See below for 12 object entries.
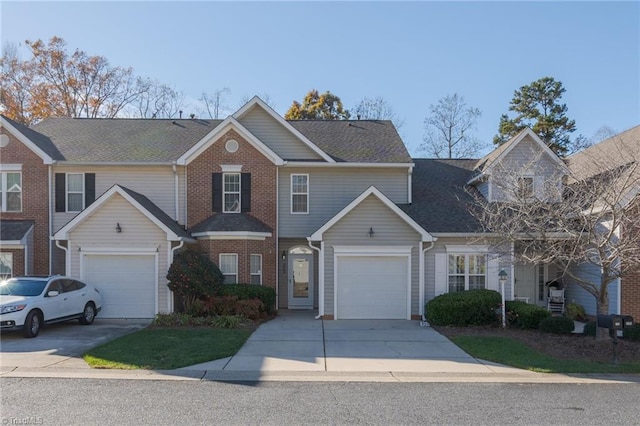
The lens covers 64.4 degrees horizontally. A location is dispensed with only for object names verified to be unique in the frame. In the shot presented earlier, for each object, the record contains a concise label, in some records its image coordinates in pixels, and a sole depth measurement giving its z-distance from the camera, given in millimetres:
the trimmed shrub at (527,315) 14883
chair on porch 18797
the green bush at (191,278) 16156
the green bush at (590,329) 13038
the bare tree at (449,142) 41219
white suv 12752
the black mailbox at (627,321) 10604
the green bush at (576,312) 17500
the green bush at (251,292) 16516
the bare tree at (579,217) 11703
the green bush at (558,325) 13430
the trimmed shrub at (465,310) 15453
